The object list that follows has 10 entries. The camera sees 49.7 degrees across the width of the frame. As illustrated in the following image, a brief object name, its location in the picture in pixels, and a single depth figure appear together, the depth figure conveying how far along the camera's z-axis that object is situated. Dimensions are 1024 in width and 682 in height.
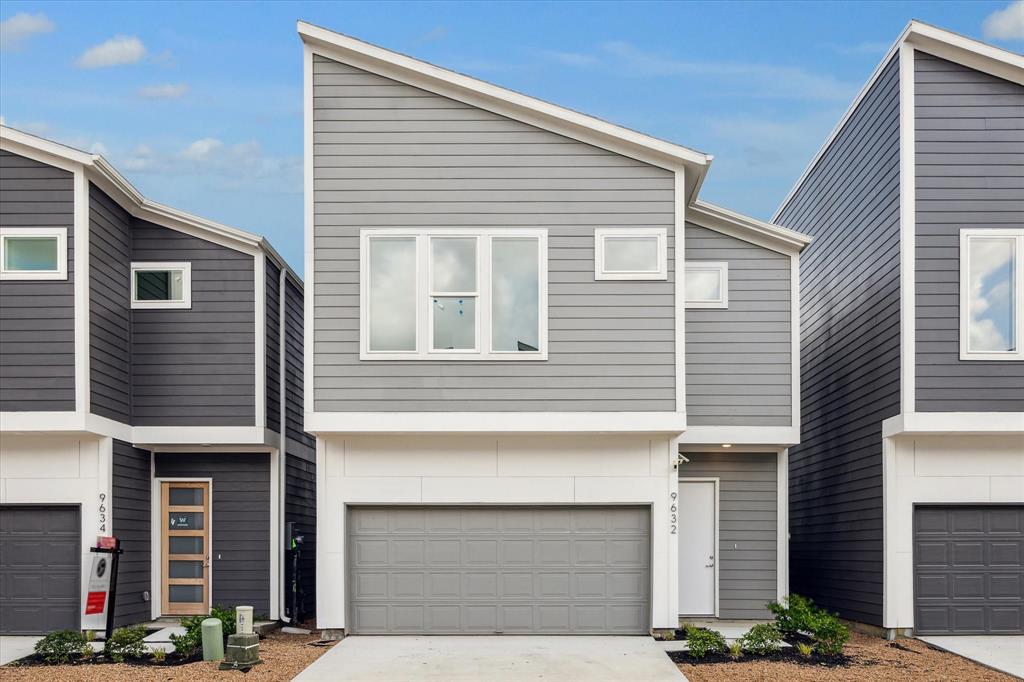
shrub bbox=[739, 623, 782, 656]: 12.64
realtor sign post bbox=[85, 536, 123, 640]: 13.63
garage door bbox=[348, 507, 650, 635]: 13.88
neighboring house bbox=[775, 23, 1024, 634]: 13.68
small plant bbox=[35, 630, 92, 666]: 12.51
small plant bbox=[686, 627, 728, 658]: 12.49
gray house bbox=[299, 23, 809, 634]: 13.53
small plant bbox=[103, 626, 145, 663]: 12.66
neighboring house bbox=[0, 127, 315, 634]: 13.75
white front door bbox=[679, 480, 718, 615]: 15.45
